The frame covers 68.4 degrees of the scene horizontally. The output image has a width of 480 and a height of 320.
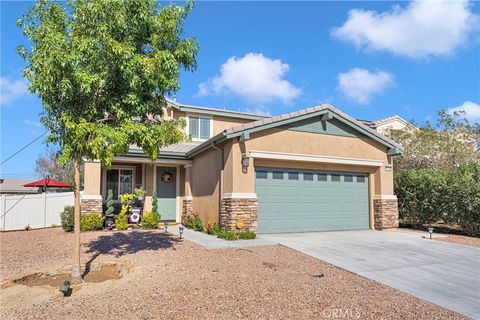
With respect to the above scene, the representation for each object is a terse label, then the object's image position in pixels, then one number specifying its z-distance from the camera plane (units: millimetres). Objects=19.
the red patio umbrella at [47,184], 17188
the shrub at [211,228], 12425
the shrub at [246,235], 11234
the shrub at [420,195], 13883
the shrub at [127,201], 14725
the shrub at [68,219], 13289
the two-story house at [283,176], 12047
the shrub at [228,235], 11115
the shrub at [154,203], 15284
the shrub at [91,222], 13086
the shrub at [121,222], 13875
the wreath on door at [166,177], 16584
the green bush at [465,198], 12533
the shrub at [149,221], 14406
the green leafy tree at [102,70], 6301
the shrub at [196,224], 14062
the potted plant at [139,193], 14966
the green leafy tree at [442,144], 17797
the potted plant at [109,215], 13975
